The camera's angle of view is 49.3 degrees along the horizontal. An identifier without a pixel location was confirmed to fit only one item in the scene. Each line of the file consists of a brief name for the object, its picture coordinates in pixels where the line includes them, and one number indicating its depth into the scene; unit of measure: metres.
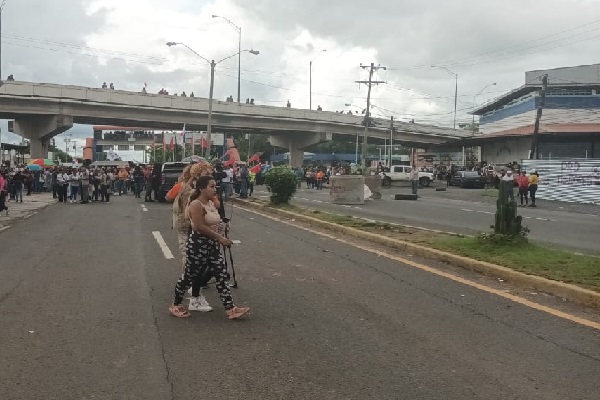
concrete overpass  49.66
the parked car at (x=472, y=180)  49.90
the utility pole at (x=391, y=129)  72.67
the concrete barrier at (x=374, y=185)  31.97
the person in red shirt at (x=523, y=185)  28.61
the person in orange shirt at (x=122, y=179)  36.31
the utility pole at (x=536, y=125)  45.12
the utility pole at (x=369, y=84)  63.66
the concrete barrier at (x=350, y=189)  27.52
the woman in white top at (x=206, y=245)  6.72
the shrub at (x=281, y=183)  22.69
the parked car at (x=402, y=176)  53.93
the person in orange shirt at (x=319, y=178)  47.38
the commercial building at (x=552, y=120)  56.97
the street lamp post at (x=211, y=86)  41.64
